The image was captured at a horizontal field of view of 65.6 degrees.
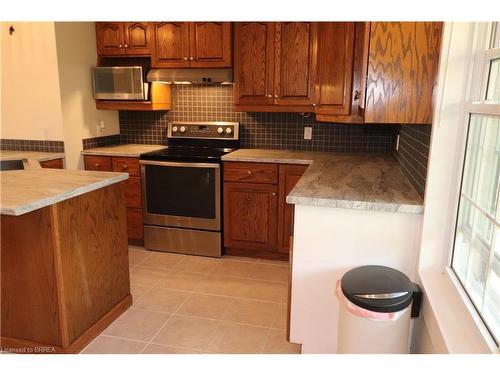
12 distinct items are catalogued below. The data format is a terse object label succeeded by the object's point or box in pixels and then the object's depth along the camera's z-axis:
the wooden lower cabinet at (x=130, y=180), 3.51
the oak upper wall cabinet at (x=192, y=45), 3.31
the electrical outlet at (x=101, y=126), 3.77
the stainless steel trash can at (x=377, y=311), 1.44
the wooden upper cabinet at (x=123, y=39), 3.48
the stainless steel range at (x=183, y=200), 3.33
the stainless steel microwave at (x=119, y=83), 3.51
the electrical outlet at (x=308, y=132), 3.64
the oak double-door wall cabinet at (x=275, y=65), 3.18
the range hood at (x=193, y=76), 3.38
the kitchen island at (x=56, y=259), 1.90
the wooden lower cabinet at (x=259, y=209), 3.22
